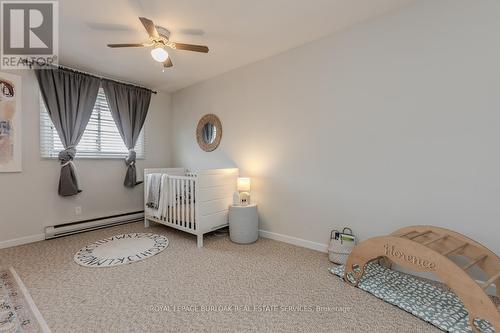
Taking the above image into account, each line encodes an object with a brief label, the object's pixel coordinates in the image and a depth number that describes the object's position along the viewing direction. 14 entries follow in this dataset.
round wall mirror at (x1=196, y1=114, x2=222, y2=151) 3.52
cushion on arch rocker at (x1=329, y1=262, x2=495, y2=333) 1.40
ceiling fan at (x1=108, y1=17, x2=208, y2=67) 2.09
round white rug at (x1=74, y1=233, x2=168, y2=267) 2.28
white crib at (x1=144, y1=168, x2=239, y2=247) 2.72
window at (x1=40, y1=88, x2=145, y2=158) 2.96
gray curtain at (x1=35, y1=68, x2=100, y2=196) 2.89
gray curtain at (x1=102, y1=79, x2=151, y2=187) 3.49
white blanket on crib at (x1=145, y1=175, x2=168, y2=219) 3.04
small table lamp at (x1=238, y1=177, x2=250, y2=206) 2.98
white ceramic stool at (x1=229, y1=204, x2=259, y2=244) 2.77
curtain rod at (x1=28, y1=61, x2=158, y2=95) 2.79
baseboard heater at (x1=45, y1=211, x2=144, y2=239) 2.97
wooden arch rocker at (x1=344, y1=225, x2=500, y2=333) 1.29
